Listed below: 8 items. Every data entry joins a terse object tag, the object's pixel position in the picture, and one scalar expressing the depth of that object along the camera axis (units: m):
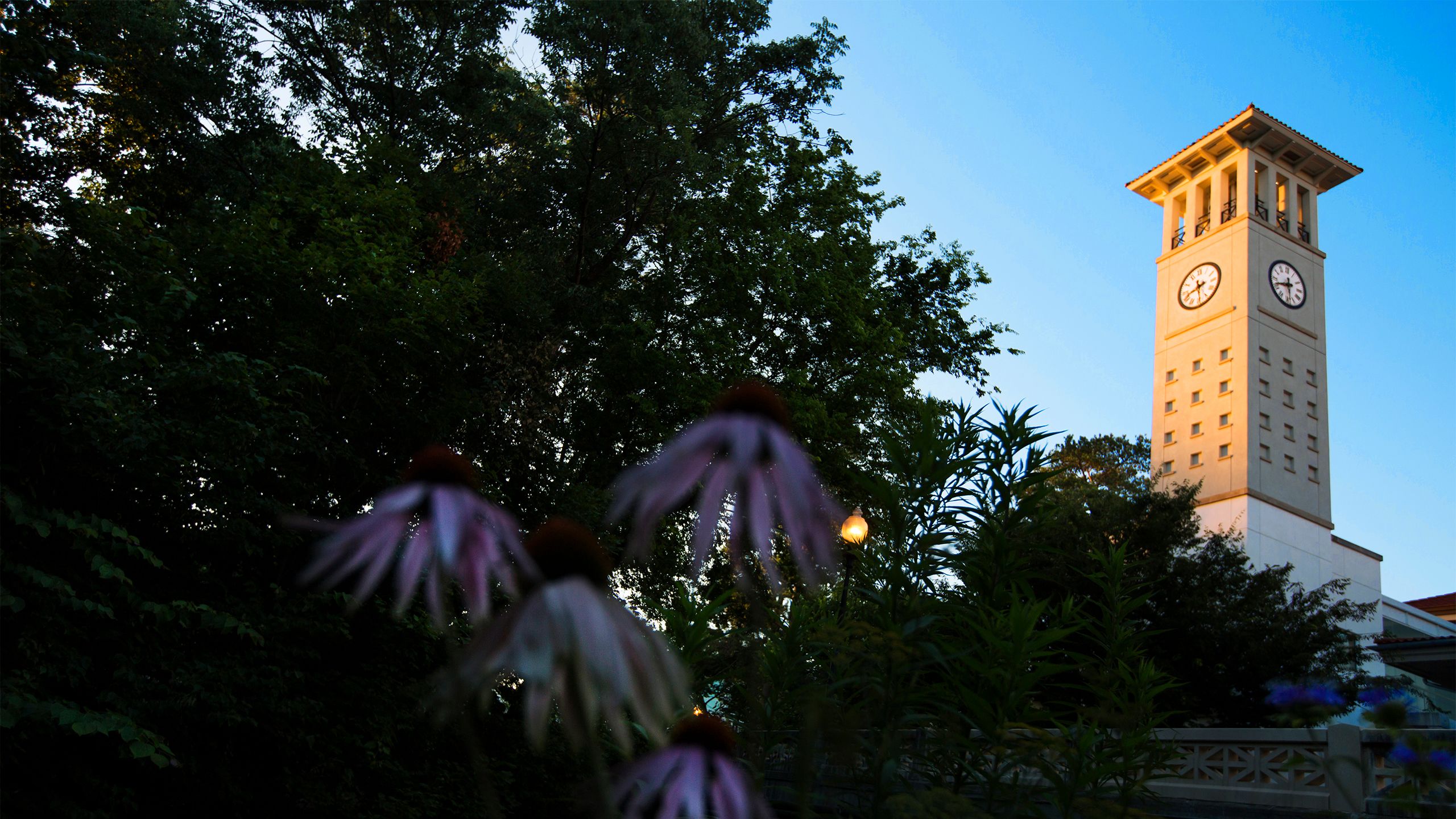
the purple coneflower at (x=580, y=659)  0.94
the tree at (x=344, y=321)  8.35
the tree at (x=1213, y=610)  19.34
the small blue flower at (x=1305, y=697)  3.54
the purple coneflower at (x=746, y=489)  1.08
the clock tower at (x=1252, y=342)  35.75
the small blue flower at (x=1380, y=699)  3.58
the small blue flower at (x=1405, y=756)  3.03
